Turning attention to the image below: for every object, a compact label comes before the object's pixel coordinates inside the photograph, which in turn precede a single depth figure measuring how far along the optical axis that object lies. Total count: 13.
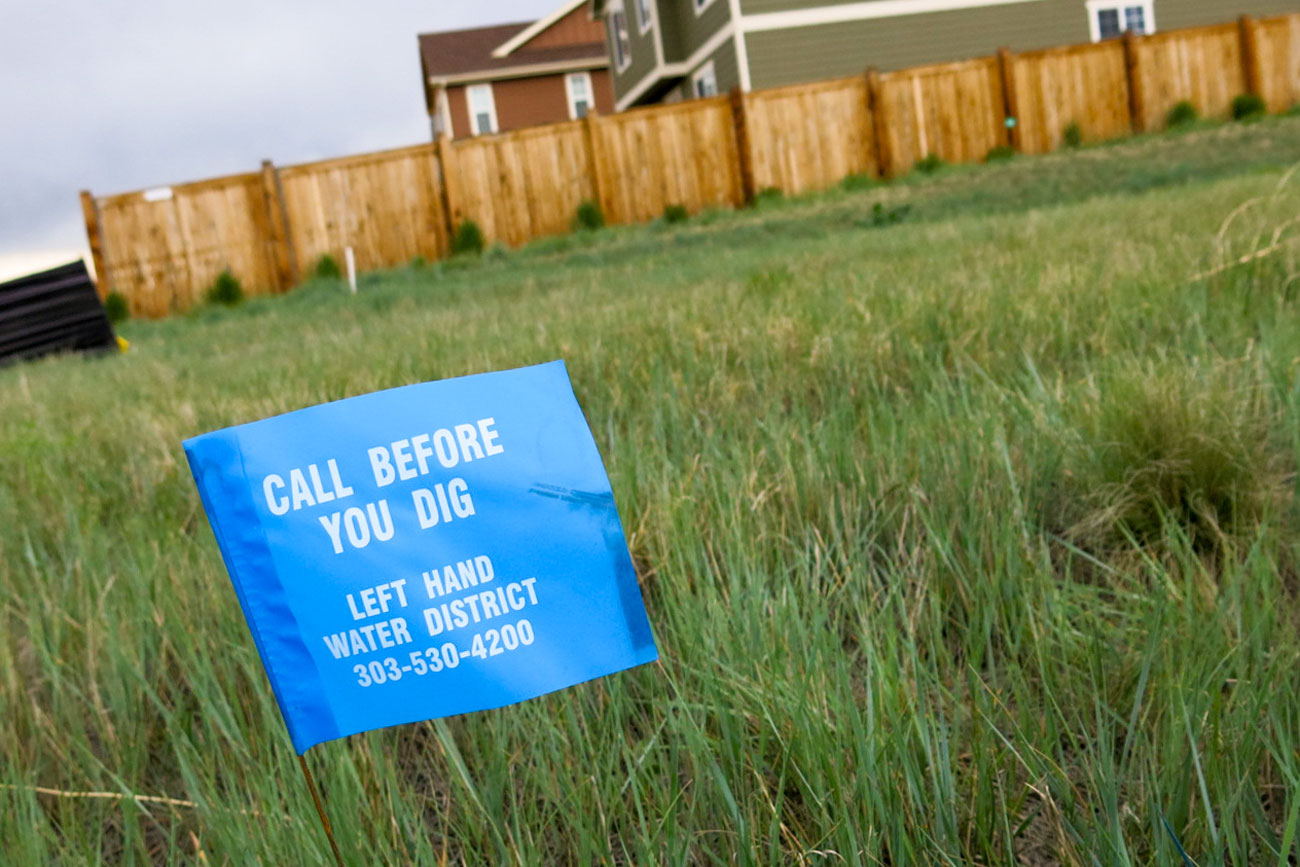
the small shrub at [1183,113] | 20.33
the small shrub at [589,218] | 17.89
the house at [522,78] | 35.69
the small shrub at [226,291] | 17.23
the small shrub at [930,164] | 18.41
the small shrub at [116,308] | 16.94
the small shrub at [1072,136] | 19.73
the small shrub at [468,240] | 17.45
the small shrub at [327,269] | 17.41
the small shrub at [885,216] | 11.76
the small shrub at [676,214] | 17.22
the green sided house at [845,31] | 21.27
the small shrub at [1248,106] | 20.23
